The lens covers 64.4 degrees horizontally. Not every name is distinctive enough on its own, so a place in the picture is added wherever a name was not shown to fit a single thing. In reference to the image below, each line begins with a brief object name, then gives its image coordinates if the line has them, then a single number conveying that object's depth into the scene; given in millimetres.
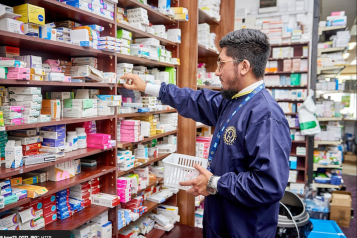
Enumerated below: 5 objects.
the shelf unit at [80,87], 1984
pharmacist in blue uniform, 1768
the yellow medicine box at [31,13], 1918
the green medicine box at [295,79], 6750
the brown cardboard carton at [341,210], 5289
